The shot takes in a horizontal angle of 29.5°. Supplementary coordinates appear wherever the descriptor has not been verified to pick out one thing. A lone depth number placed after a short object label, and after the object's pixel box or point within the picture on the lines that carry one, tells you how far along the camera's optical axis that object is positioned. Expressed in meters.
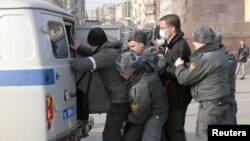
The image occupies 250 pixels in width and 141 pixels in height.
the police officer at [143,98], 5.52
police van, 4.98
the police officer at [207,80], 5.29
